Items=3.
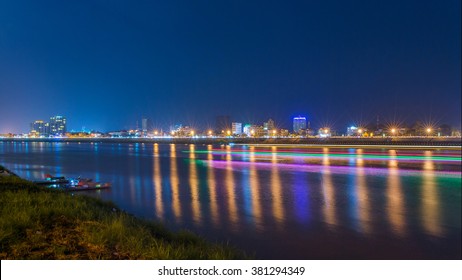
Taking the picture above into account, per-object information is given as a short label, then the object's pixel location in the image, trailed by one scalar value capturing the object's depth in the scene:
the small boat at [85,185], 22.44
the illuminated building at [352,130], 181.09
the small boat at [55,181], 22.99
